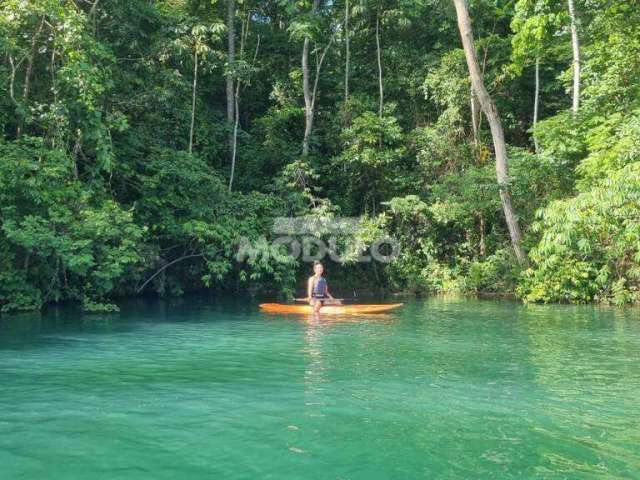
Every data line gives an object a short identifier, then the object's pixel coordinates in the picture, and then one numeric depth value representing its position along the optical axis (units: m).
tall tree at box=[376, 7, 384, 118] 22.39
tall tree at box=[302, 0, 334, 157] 22.02
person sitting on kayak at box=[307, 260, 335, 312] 14.61
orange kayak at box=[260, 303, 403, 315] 14.30
